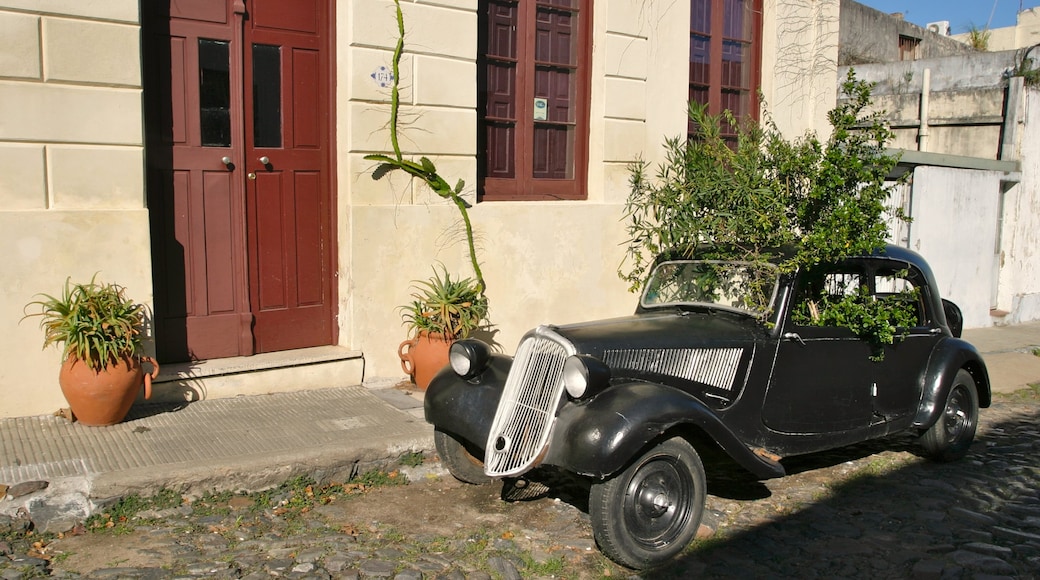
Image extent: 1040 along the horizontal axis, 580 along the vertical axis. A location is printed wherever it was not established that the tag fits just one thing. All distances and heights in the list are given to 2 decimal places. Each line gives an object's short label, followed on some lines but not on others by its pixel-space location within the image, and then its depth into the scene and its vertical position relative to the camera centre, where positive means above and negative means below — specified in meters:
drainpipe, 13.46 +1.22
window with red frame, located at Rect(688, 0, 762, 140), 9.87 +1.57
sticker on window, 8.73 +0.80
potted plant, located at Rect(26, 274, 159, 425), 5.74 -1.07
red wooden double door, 6.78 +0.09
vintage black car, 4.59 -1.16
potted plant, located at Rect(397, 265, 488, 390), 7.27 -1.10
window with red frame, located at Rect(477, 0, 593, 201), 8.40 +0.90
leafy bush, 5.71 -0.05
